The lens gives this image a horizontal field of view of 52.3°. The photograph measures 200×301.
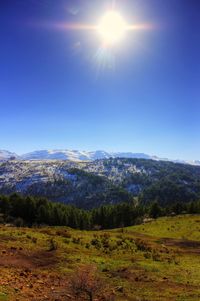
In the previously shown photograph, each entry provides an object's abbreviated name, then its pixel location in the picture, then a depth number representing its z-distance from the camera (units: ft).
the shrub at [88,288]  38.10
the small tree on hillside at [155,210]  271.38
